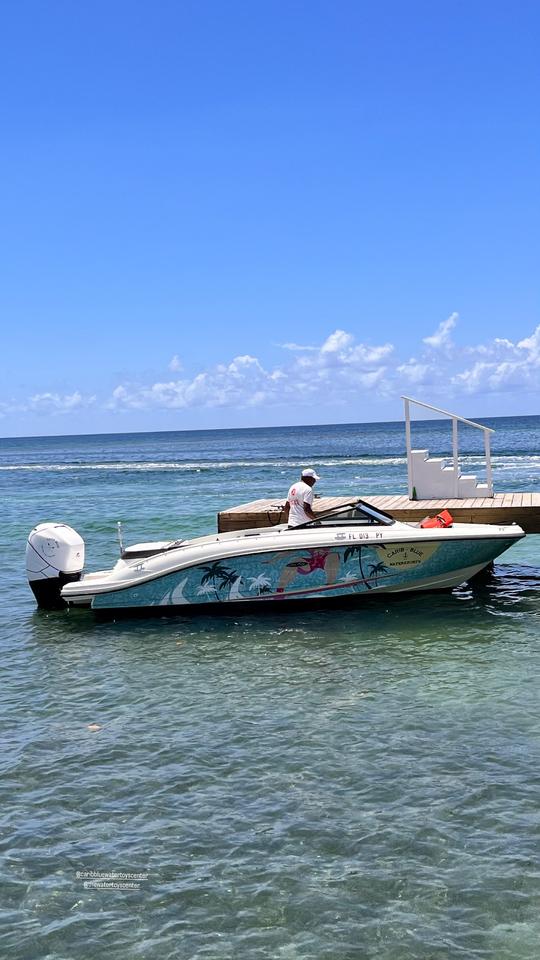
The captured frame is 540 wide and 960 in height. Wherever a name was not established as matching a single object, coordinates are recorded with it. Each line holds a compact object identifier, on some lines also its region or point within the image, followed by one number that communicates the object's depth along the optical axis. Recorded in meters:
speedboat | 12.55
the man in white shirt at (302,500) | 13.02
